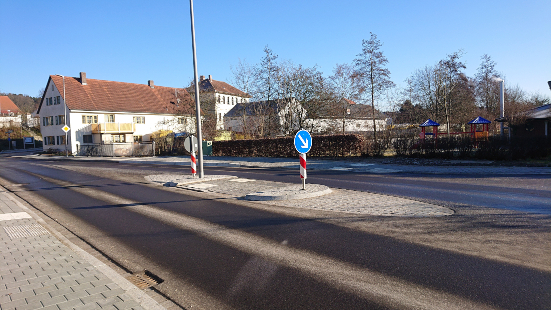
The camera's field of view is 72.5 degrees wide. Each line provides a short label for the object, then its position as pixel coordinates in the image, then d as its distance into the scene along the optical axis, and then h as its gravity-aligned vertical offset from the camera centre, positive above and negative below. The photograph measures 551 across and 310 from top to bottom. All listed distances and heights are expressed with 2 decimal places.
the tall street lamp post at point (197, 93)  14.98 +2.07
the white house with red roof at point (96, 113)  51.09 +5.16
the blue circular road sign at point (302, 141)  10.72 +0.01
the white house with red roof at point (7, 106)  102.40 +12.85
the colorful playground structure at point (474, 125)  27.74 +0.96
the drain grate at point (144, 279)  4.75 -1.74
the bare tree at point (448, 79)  37.31 +5.98
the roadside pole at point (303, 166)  10.76 -0.70
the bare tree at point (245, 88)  36.21 +5.45
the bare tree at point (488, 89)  41.52 +5.23
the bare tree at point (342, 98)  31.83 +3.54
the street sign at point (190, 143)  15.27 +0.09
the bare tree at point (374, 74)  29.83 +5.22
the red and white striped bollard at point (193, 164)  15.96 -0.80
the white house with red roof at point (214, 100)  37.47 +4.65
